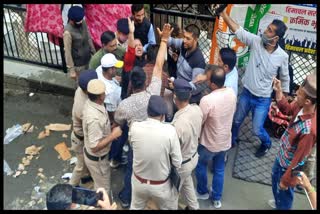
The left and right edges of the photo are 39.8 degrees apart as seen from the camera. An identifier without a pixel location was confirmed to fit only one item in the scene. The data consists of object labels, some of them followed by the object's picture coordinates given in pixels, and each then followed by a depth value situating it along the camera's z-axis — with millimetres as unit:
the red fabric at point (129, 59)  5219
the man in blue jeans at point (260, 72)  5030
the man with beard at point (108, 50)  5188
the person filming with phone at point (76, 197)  3516
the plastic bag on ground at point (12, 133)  6055
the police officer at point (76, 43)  5598
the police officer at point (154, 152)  4016
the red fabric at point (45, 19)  6004
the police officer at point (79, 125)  4594
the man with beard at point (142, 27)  5758
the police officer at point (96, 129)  4402
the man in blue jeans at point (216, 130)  4477
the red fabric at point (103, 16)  6203
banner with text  5469
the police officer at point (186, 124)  4281
